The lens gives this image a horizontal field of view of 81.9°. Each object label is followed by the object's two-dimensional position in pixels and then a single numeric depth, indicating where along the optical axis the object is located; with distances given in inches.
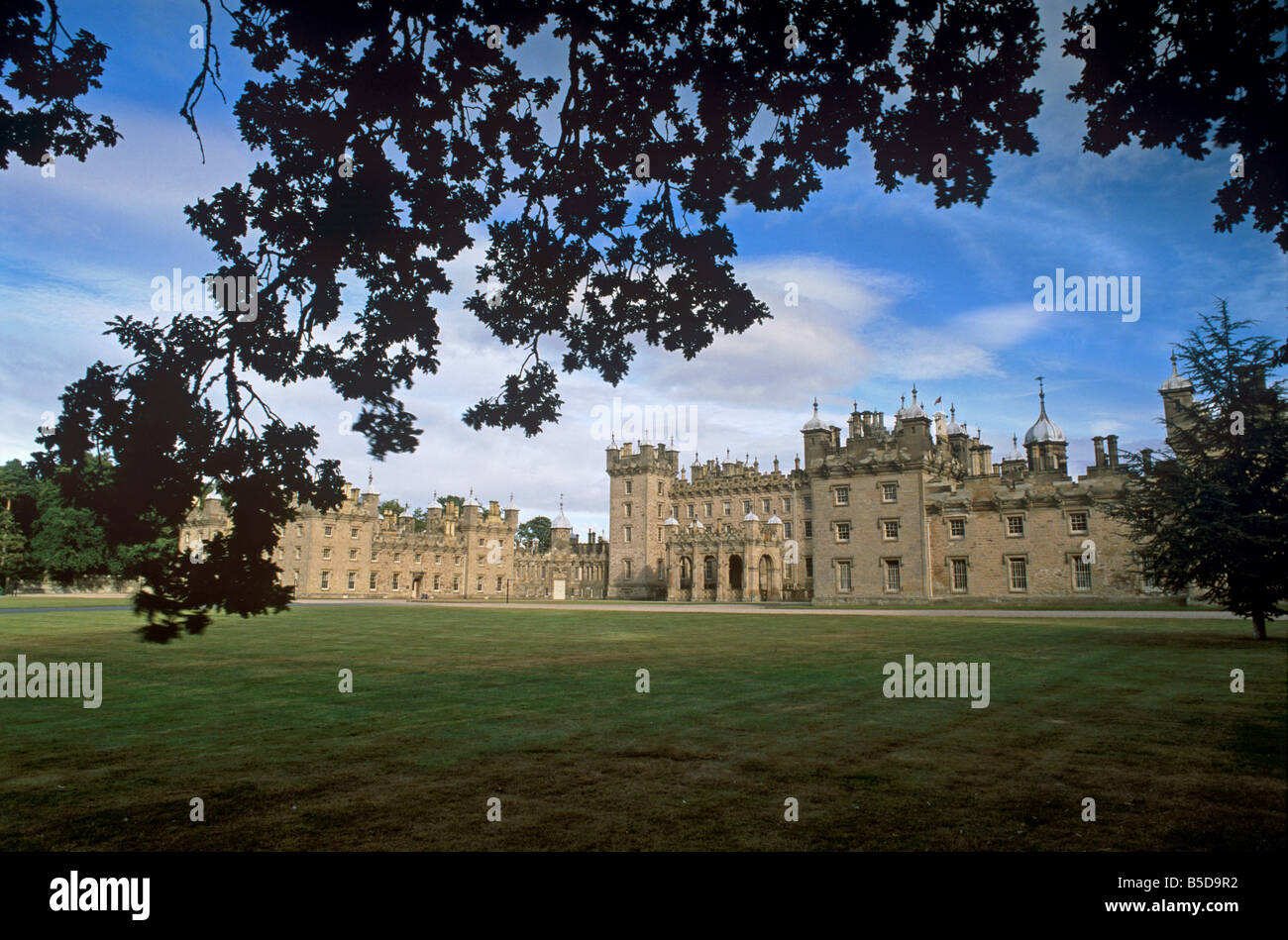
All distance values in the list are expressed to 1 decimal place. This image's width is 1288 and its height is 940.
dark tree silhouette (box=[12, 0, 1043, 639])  265.9
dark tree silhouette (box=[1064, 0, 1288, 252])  246.1
